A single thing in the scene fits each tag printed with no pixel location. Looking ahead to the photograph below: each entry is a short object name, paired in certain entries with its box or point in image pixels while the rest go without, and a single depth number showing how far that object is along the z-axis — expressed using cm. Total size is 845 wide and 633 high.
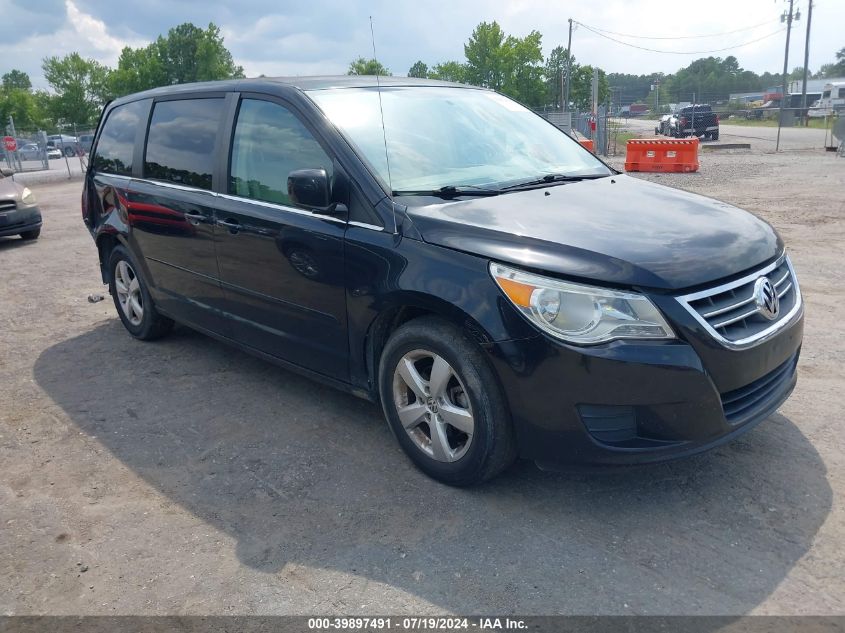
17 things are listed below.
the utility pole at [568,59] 4962
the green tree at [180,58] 6631
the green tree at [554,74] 6256
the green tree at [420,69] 5912
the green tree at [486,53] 5947
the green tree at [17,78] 9744
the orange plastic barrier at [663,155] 1786
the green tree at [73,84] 5972
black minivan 285
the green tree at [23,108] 5972
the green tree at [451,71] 5716
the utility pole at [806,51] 4906
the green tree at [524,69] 5972
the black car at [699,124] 3431
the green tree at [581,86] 6594
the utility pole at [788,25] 5438
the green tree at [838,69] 10588
